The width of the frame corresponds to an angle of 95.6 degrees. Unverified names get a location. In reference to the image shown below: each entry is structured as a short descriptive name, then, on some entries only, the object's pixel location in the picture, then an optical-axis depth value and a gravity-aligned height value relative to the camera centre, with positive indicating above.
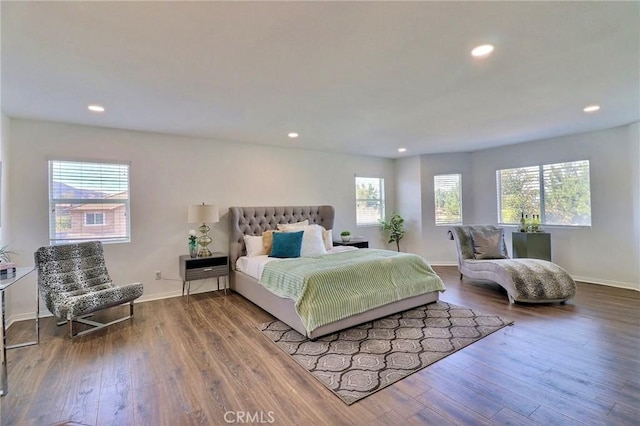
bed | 3.12 -0.92
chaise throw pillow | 4.87 -0.53
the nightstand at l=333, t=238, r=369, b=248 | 5.57 -0.54
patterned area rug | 2.26 -1.26
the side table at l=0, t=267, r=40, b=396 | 2.11 -0.81
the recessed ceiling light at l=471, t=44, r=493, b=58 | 2.13 +1.23
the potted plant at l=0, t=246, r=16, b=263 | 3.11 -0.38
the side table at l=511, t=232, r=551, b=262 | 4.95 -0.57
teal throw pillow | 4.24 -0.42
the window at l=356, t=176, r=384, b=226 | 6.66 +0.33
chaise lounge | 3.78 -0.81
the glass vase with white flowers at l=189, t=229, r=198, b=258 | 4.43 -0.39
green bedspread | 2.95 -0.77
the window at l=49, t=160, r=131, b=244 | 3.82 +0.25
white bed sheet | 3.89 -0.67
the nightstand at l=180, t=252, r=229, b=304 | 4.18 -0.73
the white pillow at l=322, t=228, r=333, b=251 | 5.06 -0.41
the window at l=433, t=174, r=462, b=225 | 6.47 +0.34
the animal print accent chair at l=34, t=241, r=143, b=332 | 3.01 -0.73
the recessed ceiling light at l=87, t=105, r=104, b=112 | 3.21 +1.26
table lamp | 4.27 +0.01
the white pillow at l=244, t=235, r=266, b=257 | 4.48 -0.45
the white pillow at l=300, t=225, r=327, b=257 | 4.47 -0.43
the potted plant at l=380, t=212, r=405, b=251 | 6.71 -0.30
